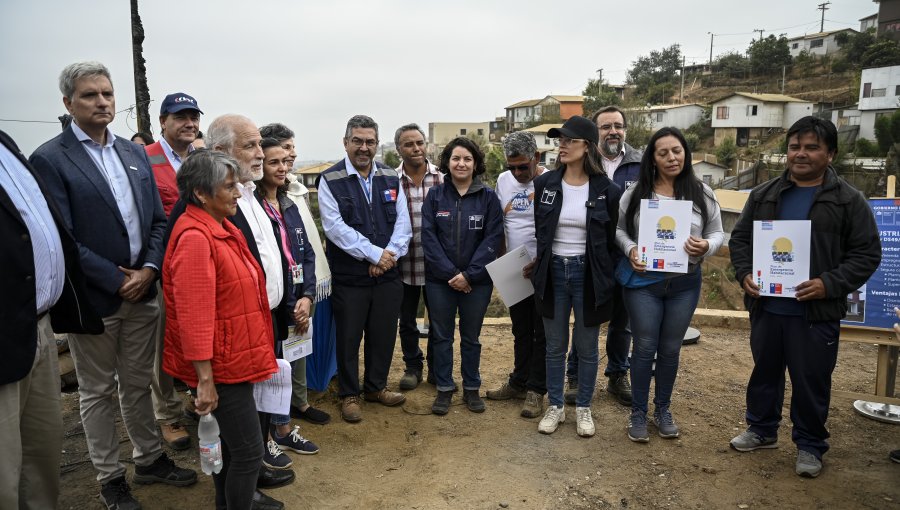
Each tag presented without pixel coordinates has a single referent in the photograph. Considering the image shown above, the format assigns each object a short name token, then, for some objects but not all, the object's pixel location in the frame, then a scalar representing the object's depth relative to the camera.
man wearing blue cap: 3.65
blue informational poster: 3.97
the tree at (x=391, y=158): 36.94
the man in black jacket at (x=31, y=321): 2.14
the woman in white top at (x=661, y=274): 3.71
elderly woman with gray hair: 2.29
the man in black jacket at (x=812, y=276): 3.36
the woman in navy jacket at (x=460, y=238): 4.18
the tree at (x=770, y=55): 54.22
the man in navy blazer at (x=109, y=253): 2.86
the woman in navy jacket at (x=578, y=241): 3.82
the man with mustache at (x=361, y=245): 4.16
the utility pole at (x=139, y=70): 6.52
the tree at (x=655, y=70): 62.00
